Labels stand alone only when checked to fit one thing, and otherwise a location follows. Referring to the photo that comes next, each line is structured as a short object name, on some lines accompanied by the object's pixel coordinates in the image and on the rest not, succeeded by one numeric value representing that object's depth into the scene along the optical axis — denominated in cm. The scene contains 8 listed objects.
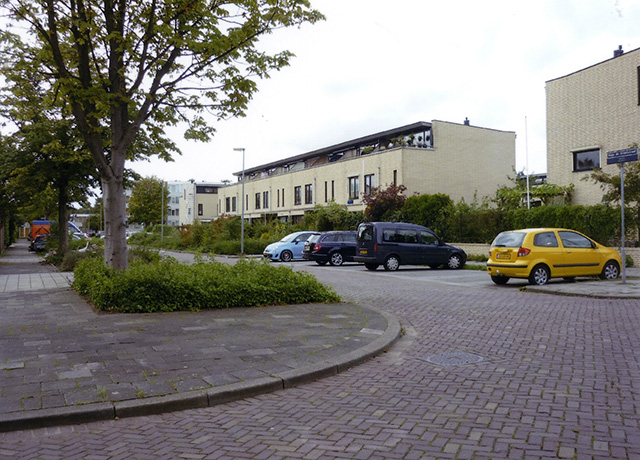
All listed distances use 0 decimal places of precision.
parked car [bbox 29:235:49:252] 3872
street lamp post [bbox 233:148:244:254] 3341
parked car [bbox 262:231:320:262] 2806
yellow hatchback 1434
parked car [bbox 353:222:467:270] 2047
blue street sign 1343
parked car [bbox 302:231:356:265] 2441
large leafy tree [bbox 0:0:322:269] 992
